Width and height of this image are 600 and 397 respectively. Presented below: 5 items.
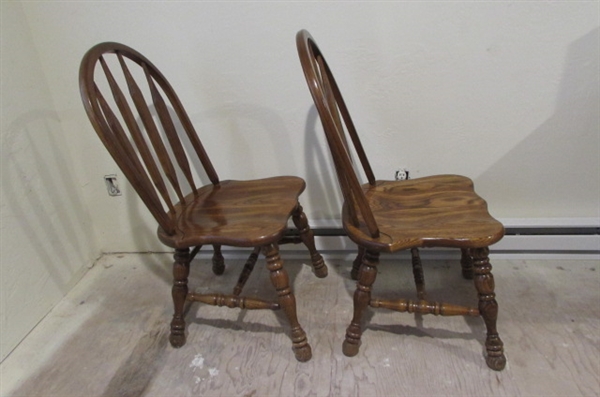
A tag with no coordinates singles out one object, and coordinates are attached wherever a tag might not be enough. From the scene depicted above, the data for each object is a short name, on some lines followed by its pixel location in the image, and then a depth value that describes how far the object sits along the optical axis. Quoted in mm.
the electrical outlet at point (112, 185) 1544
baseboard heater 1338
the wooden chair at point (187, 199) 907
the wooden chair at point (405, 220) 849
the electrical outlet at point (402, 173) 1367
